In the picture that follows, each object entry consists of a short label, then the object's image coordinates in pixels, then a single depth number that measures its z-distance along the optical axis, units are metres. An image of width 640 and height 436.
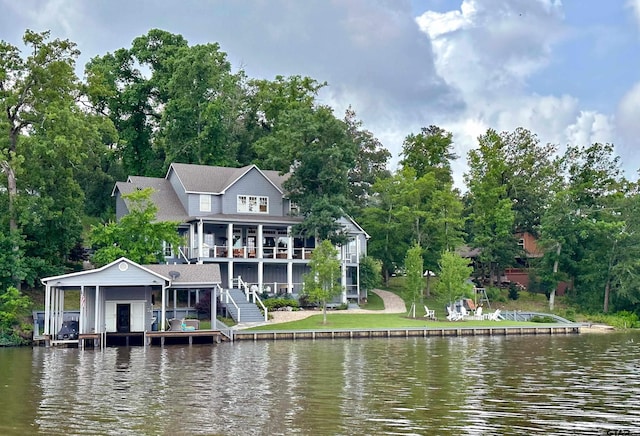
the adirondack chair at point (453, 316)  54.58
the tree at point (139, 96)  72.00
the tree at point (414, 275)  54.03
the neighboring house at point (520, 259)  75.50
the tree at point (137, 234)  48.66
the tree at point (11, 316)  42.69
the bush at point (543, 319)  57.07
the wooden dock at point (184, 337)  42.25
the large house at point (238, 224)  56.41
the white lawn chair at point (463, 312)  55.75
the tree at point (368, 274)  62.00
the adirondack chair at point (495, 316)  55.75
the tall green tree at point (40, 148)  48.19
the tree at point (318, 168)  57.62
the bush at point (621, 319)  60.12
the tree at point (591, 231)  63.00
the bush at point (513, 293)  67.06
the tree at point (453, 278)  54.09
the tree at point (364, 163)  77.56
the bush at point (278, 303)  53.46
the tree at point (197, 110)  67.81
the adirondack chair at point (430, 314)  54.55
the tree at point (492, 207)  67.81
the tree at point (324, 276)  49.50
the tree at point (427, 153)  74.81
